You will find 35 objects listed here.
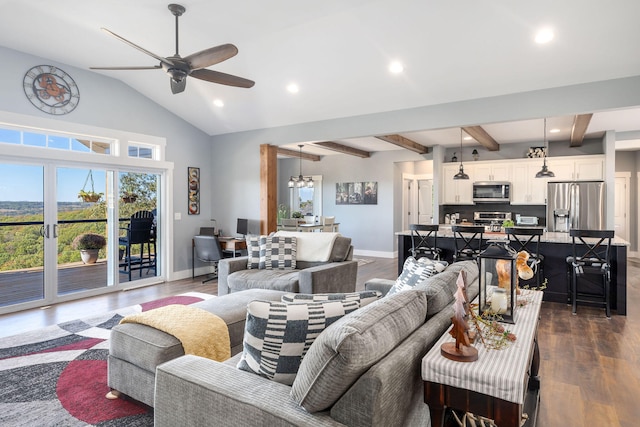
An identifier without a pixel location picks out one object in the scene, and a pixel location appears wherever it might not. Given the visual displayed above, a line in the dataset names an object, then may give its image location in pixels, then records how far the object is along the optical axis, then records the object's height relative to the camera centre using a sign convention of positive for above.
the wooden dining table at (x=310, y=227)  8.19 -0.34
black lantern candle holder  1.74 -0.34
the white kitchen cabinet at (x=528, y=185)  7.73 +0.55
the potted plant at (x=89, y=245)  5.33 -0.48
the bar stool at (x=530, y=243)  4.70 -0.43
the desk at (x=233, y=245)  6.31 -0.57
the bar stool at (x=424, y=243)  5.45 -0.49
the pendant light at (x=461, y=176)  7.29 +0.68
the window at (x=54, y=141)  4.61 +0.93
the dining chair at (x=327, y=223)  8.88 -0.28
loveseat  4.06 -0.68
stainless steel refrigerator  6.92 +0.11
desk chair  6.05 -0.61
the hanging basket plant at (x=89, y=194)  5.31 +0.24
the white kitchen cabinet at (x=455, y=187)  8.42 +0.55
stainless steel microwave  7.93 +0.41
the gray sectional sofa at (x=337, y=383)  1.17 -0.61
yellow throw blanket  2.34 -0.75
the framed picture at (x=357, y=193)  9.62 +0.48
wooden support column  6.51 +0.39
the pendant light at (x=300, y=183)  9.15 +0.74
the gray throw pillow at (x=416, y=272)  2.49 -0.41
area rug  2.25 -1.22
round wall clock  4.71 +1.57
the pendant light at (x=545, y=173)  6.46 +0.65
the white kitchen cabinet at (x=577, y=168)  7.12 +0.84
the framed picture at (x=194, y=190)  6.78 +0.38
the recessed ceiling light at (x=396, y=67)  4.32 +1.67
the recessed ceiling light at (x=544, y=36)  3.51 +1.66
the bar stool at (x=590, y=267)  4.30 -0.66
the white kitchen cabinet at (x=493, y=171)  8.02 +0.86
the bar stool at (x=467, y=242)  5.10 -0.45
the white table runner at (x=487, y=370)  1.16 -0.51
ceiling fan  3.08 +1.28
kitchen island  4.45 -0.65
